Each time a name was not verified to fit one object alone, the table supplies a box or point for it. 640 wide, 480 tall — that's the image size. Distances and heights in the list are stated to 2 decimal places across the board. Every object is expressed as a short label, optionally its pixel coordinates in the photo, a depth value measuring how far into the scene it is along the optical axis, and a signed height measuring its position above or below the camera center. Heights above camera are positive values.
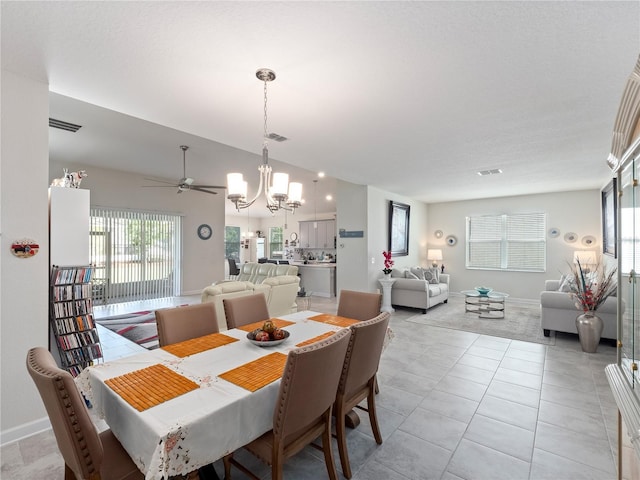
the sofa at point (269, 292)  3.81 -0.70
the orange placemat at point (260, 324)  2.47 -0.71
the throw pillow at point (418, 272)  6.88 -0.70
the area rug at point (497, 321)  4.66 -1.41
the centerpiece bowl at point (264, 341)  2.01 -0.67
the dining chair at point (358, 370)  1.84 -0.82
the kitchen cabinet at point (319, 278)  8.10 -1.02
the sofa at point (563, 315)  4.06 -1.03
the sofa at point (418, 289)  6.05 -0.98
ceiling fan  4.95 +1.00
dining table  1.19 -0.72
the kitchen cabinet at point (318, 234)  10.97 +0.25
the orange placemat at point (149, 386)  1.35 -0.71
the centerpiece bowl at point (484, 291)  5.71 -0.94
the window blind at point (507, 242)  7.18 -0.01
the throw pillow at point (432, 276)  6.96 -0.79
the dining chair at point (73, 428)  1.16 -0.75
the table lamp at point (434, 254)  8.12 -0.35
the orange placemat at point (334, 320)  2.67 -0.71
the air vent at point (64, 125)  3.88 +1.49
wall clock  7.99 +0.24
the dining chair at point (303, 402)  1.40 -0.79
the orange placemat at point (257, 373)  1.52 -0.71
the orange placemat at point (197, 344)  1.97 -0.71
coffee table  5.70 -1.34
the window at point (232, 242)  13.66 -0.08
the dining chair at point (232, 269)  10.20 -0.98
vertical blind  6.52 -0.33
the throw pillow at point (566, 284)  4.92 -0.70
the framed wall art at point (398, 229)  6.95 +0.30
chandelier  2.38 +0.42
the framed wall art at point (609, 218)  4.96 +0.43
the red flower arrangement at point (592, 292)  3.94 -0.65
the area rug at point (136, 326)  4.33 -1.41
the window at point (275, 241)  14.12 -0.02
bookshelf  2.59 -0.69
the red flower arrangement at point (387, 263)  6.15 -0.45
